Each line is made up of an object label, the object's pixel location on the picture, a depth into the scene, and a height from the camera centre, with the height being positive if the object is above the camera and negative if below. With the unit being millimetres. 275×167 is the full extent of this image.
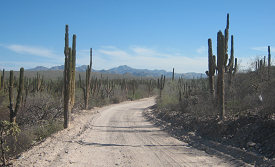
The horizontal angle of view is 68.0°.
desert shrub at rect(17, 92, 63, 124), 11227 -1682
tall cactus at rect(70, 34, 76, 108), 11297 +329
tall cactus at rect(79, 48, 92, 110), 20312 -702
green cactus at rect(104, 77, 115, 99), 30833 -1530
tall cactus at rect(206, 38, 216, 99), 11684 +609
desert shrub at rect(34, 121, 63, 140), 9258 -2298
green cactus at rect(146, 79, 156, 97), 42797 -1495
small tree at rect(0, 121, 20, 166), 5477 -1278
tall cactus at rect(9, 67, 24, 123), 9727 -729
